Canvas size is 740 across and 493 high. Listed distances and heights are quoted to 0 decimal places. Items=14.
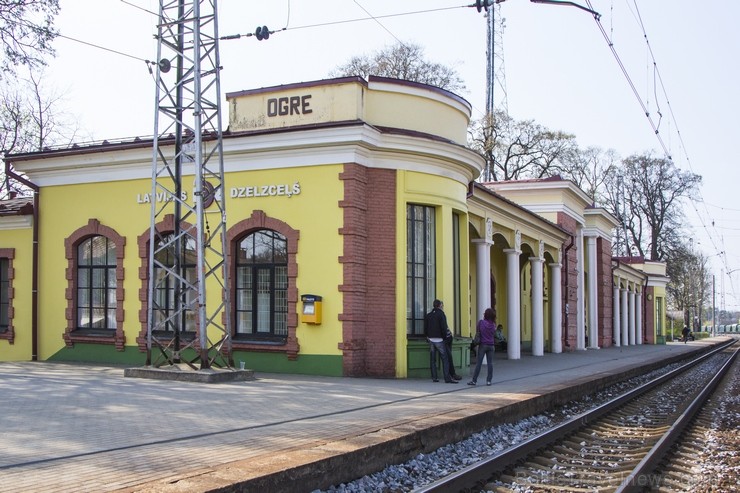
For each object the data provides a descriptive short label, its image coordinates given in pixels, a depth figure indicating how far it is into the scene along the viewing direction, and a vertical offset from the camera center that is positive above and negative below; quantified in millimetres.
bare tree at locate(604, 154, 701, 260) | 61688 +7907
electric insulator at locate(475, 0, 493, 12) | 14909 +5484
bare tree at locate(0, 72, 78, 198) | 33844 +7217
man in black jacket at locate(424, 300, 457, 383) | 15742 -710
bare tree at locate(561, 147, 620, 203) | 55000 +9175
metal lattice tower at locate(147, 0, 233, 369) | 14161 +2698
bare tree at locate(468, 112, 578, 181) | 47719 +9373
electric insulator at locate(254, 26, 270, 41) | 15855 +5231
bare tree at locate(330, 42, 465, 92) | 40469 +11759
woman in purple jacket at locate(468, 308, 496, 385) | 15742 -811
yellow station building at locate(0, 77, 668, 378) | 16047 +1336
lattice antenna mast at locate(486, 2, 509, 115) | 47812 +13847
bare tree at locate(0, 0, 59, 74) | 16391 +5490
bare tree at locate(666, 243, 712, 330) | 64250 +1335
